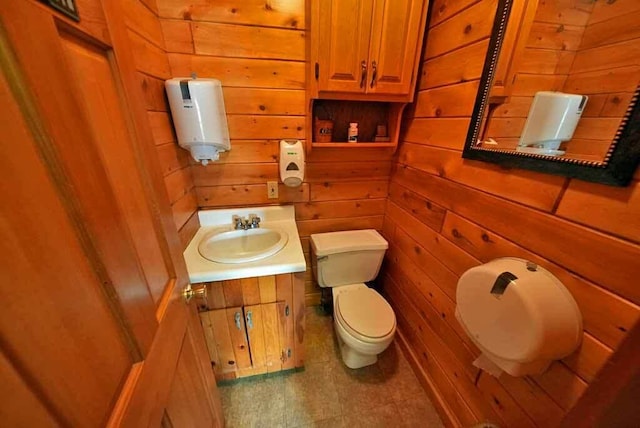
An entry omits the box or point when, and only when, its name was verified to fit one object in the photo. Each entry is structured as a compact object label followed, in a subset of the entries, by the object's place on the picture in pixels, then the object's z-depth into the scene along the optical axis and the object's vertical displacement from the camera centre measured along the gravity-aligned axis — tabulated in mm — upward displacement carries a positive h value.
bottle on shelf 1354 -46
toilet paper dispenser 630 -513
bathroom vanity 1067 -752
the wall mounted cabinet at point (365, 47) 1033 +345
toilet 1224 -1017
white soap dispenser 1308 -207
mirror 548 +104
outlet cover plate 1450 -393
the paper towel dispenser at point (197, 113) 1016 +40
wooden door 259 -157
